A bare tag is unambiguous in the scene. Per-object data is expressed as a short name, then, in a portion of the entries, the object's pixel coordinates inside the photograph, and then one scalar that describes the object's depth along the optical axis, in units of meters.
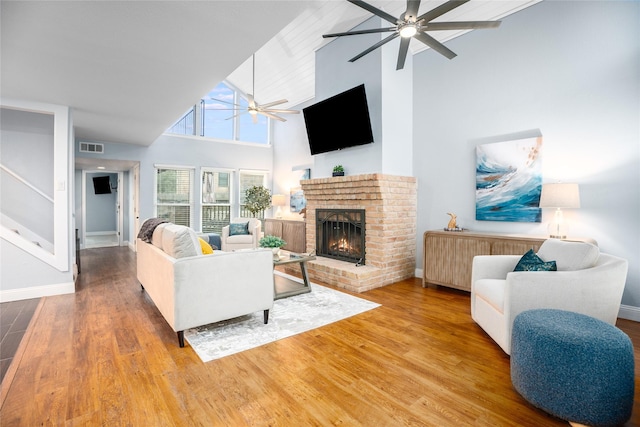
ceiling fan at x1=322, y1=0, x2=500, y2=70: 2.36
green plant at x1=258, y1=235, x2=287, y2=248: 3.87
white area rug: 2.50
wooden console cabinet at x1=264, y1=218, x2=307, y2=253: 6.47
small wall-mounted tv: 10.51
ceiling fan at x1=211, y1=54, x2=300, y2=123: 4.95
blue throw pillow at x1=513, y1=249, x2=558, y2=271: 2.47
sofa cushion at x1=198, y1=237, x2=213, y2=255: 3.02
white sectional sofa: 2.45
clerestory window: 7.84
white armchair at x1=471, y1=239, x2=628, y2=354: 2.16
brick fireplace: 4.27
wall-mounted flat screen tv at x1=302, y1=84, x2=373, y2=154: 4.46
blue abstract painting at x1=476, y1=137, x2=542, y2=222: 3.67
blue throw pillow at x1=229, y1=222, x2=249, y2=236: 6.54
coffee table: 3.74
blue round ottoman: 1.55
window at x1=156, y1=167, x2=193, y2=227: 7.47
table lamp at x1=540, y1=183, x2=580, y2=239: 3.10
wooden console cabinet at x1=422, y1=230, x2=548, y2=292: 3.41
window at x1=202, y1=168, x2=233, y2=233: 7.97
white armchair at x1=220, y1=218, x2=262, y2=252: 6.40
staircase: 3.74
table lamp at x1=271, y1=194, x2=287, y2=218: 7.83
